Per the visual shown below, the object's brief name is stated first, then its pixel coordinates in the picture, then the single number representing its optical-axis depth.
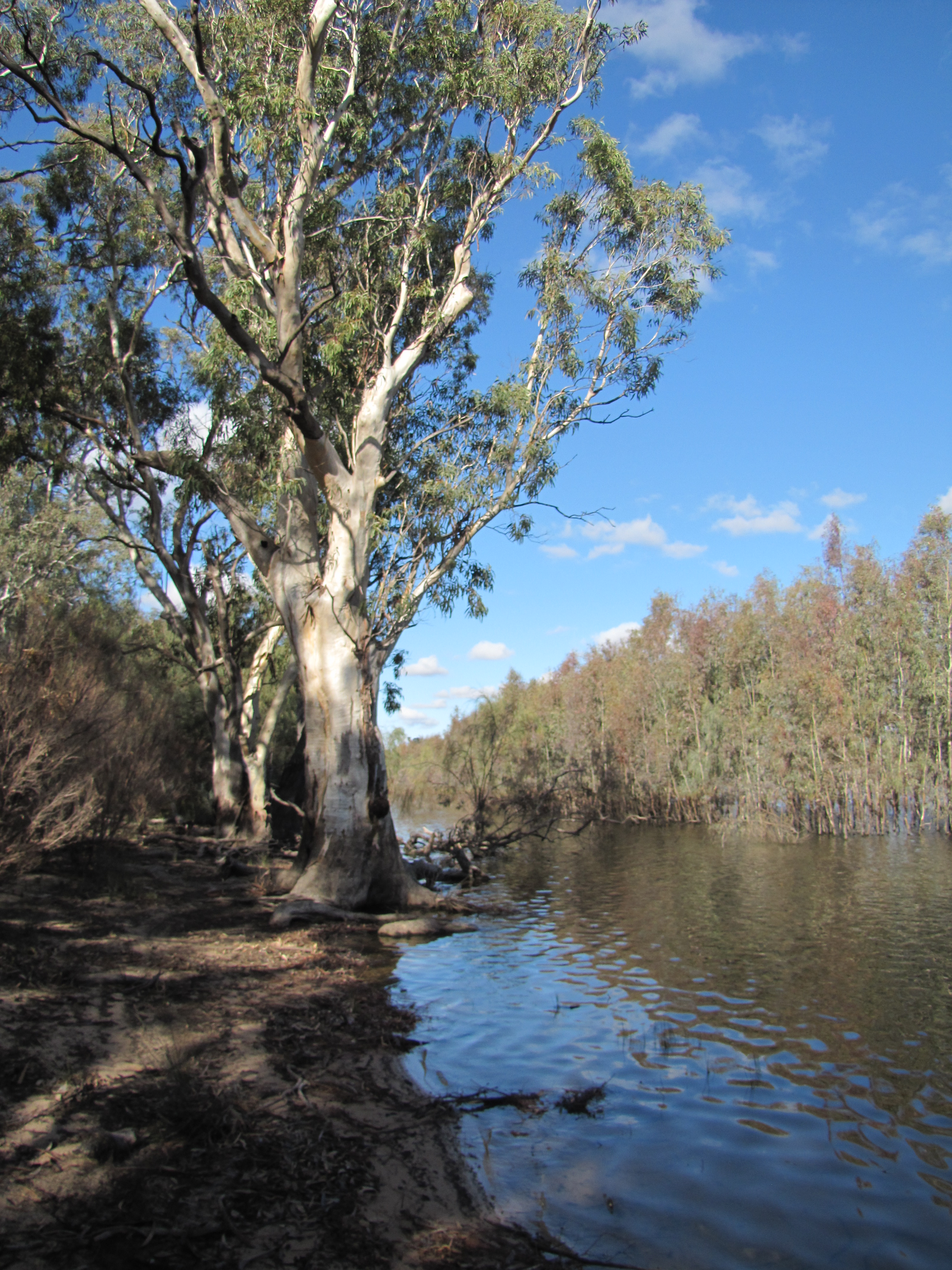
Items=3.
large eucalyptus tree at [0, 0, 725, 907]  10.20
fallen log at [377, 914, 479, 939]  8.84
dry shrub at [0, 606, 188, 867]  6.73
